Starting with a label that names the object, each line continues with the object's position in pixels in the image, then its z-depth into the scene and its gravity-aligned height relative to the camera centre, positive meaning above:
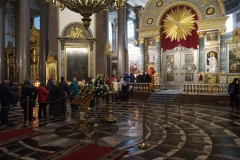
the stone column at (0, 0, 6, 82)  18.19 +3.21
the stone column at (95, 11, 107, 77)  15.45 +2.31
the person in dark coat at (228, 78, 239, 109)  11.08 -0.88
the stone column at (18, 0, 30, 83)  16.27 +2.79
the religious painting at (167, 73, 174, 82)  19.98 +0.13
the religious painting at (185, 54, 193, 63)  19.14 +1.80
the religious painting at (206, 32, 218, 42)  18.09 +3.52
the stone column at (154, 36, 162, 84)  20.11 +2.00
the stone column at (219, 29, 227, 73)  17.50 +2.07
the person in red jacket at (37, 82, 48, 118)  8.96 -0.58
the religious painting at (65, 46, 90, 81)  15.52 +1.14
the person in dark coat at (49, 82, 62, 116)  9.43 -0.93
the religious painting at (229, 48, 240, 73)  17.59 +1.48
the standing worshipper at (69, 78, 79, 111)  10.27 -0.48
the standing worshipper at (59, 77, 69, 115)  9.66 -0.58
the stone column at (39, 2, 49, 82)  21.22 +4.31
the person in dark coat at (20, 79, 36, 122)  8.35 -0.69
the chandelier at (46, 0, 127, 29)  6.64 +2.30
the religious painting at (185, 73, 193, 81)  19.11 +0.16
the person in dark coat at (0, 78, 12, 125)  7.79 -0.71
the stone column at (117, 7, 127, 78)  18.83 +3.23
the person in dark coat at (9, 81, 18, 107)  11.74 -0.64
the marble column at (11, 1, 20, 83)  23.40 +6.49
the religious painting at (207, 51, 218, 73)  18.06 +1.43
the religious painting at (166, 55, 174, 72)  19.95 +1.43
